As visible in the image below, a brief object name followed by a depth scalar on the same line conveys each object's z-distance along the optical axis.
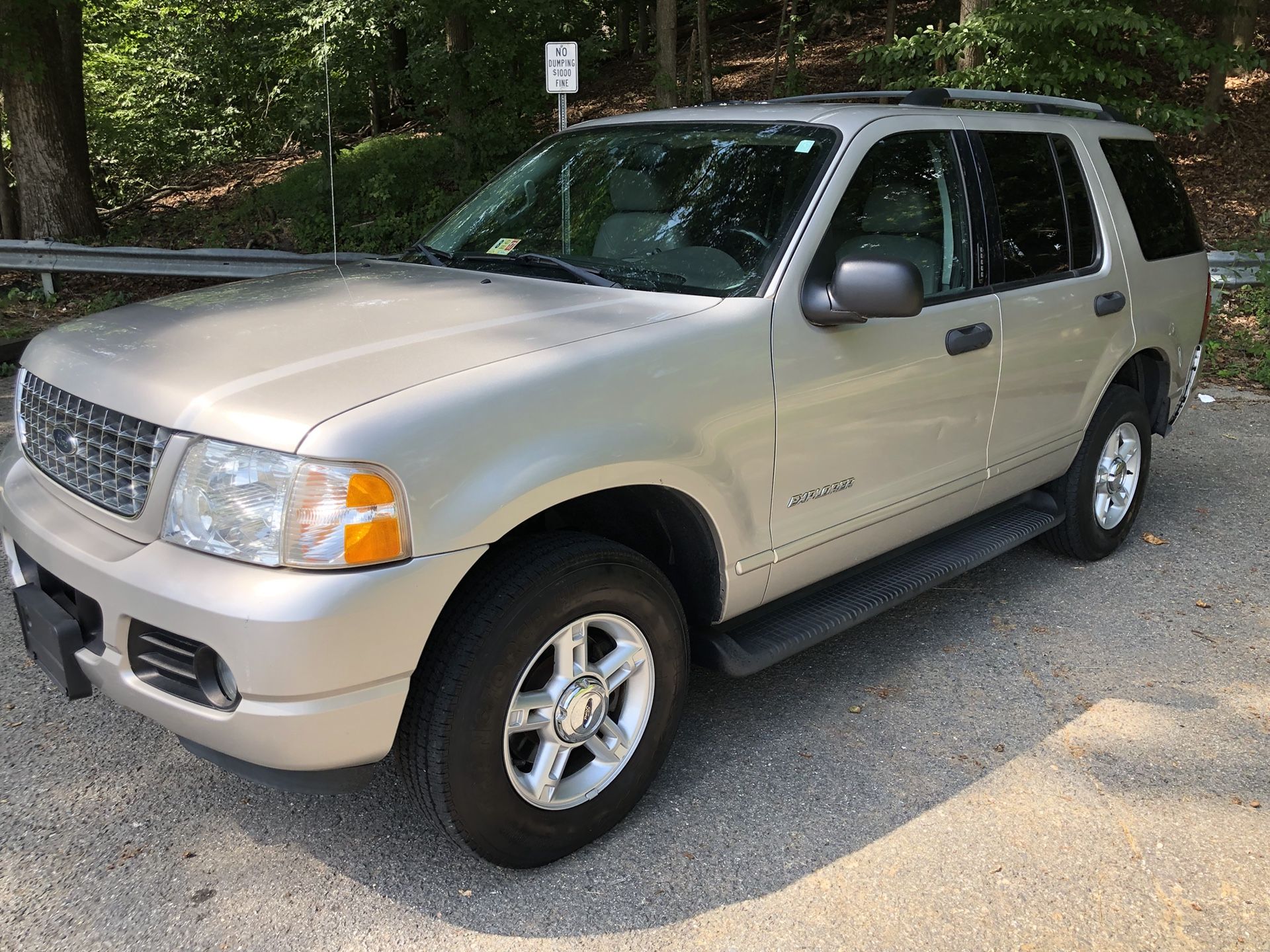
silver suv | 2.29
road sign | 8.55
